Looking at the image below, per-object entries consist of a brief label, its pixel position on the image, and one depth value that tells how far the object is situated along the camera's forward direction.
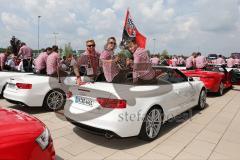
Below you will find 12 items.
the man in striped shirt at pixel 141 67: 3.60
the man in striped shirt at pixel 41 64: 5.38
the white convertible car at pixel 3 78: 5.66
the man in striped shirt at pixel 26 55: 8.49
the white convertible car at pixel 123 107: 2.90
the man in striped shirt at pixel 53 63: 5.08
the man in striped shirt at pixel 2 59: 7.30
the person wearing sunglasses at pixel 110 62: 3.69
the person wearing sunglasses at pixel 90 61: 4.66
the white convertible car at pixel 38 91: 4.45
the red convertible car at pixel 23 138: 1.61
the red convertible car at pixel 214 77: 6.62
